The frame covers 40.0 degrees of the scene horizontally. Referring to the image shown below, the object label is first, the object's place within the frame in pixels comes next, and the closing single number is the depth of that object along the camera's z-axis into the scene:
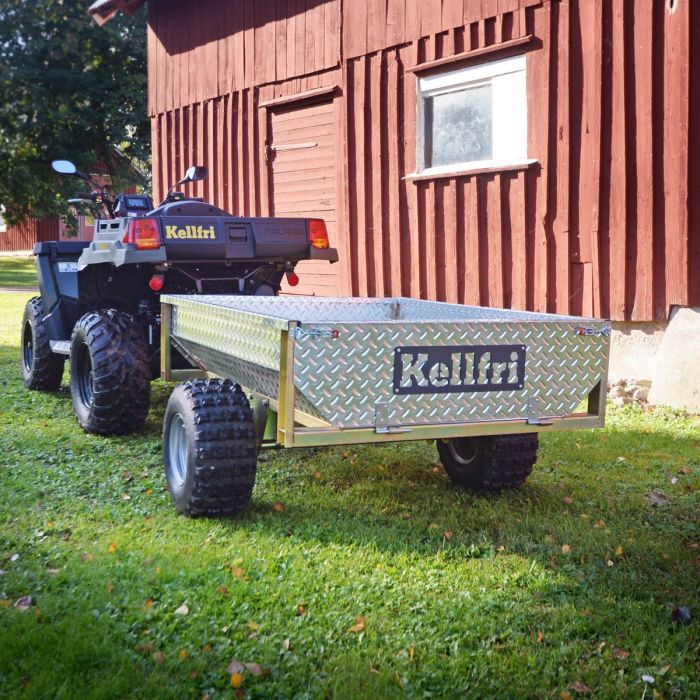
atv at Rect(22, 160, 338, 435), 6.52
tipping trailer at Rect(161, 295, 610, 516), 4.14
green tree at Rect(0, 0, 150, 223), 29.53
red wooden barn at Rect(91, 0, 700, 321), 7.71
